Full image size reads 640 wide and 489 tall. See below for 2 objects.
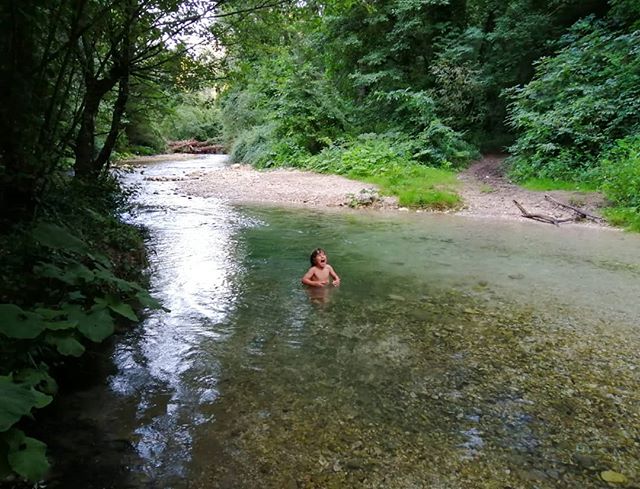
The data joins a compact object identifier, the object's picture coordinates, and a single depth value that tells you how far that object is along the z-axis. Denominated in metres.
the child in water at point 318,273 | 6.42
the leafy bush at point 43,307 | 1.89
